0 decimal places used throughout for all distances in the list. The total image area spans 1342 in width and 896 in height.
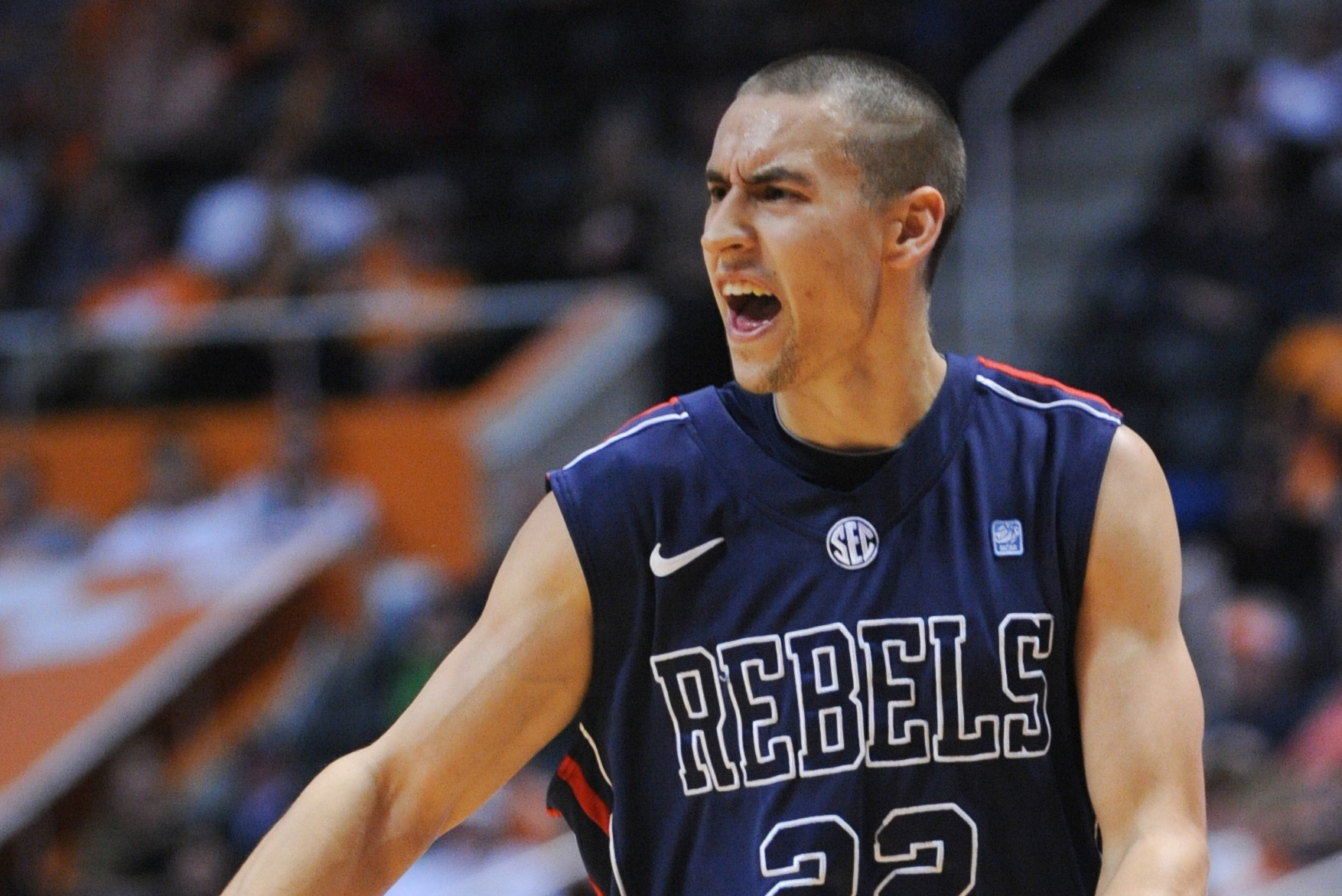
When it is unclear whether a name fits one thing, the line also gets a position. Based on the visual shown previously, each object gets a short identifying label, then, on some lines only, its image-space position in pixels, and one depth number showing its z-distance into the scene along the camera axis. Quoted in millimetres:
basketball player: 5266
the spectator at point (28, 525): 19297
